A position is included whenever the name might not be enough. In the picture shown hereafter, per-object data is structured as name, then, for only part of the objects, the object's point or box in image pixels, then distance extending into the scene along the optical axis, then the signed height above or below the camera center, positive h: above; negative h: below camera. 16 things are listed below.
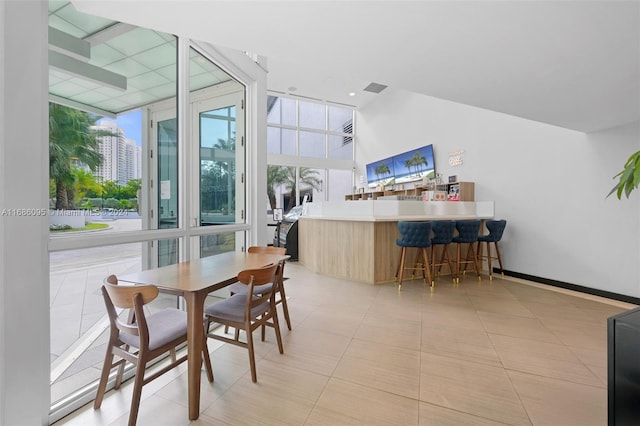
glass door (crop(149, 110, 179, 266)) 2.71 +0.29
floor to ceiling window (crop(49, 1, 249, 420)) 1.85 +0.36
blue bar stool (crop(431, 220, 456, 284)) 4.47 -0.37
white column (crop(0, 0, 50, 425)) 1.40 -0.03
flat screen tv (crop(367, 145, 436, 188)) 7.14 +1.25
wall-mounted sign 6.28 +1.20
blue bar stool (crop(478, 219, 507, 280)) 4.80 -0.40
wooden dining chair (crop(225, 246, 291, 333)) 2.70 -0.75
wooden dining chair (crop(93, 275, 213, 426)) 1.50 -0.76
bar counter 4.68 -0.37
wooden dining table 1.67 -0.48
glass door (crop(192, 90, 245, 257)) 3.19 +0.56
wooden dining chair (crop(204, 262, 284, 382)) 1.97 -0.77
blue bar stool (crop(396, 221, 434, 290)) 4.19 -0.40
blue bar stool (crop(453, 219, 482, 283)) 4.64 -0.36
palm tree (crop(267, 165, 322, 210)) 10.37 +1.19
